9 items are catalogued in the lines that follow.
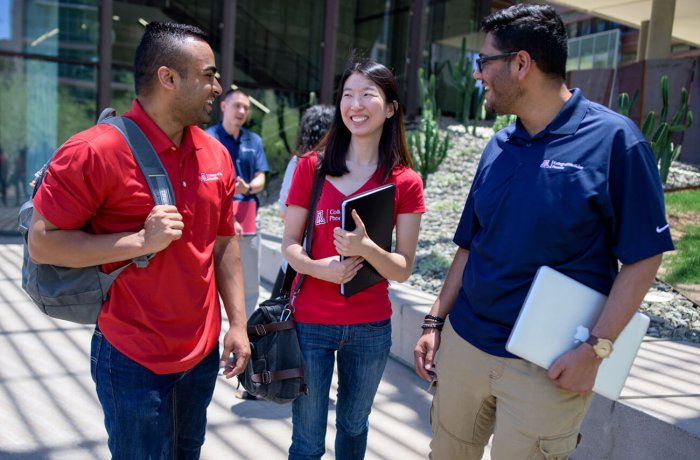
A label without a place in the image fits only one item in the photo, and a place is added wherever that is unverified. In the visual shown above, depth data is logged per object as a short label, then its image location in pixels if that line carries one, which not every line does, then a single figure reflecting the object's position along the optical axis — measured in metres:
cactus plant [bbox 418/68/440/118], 12.02
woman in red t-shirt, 2.49
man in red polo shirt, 1.88
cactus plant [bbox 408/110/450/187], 9.38
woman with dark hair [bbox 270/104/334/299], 4.14
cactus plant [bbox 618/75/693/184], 7.86
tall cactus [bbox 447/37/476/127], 13.45
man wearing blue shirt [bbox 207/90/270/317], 5.00
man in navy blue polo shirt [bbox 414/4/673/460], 1.86
